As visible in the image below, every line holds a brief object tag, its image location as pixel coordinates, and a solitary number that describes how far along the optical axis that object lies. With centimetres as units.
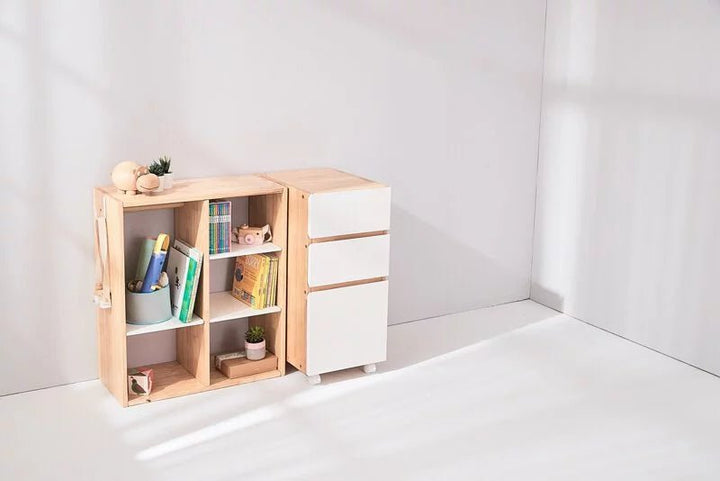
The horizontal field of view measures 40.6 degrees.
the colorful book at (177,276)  349
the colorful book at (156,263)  344
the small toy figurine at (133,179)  331
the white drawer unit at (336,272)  352
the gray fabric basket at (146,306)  343
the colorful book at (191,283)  346
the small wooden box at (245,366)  365
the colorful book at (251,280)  365
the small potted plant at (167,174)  341
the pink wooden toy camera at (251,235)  363
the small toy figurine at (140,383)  347
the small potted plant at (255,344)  372
